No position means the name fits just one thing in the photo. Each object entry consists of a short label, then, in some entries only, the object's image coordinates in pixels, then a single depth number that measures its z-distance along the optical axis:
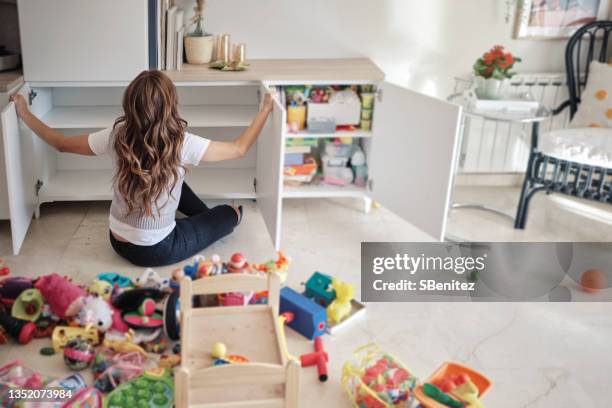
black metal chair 2.92
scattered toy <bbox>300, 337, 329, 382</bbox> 2.03
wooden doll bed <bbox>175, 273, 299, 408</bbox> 1.54
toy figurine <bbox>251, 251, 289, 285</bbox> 2.44
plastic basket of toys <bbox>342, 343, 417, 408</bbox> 1.85
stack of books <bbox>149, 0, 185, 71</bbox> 2.78
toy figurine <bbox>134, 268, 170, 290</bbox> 2.35
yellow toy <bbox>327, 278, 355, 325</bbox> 2.26
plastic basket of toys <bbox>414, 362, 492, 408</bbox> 1.77
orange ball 2.60
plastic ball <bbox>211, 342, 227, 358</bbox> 1.74
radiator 3.40
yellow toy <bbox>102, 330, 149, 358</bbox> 2.05
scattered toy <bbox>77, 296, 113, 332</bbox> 2.13
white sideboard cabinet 2.58
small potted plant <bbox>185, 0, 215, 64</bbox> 3.01
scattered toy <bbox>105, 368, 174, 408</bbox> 1.83
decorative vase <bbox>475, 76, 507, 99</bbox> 3.05
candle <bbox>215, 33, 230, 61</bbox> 3.06
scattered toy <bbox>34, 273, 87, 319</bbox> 2.17
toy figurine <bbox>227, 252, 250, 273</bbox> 2.35
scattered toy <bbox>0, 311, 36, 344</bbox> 2.12
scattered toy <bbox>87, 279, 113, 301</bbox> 2.29
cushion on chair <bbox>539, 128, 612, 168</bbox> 2.86
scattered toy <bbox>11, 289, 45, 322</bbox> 2.17
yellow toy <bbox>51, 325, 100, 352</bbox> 2.09
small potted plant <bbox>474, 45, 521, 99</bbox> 3.03
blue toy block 2.18
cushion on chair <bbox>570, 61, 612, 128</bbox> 3.15
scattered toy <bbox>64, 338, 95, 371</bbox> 1.99
